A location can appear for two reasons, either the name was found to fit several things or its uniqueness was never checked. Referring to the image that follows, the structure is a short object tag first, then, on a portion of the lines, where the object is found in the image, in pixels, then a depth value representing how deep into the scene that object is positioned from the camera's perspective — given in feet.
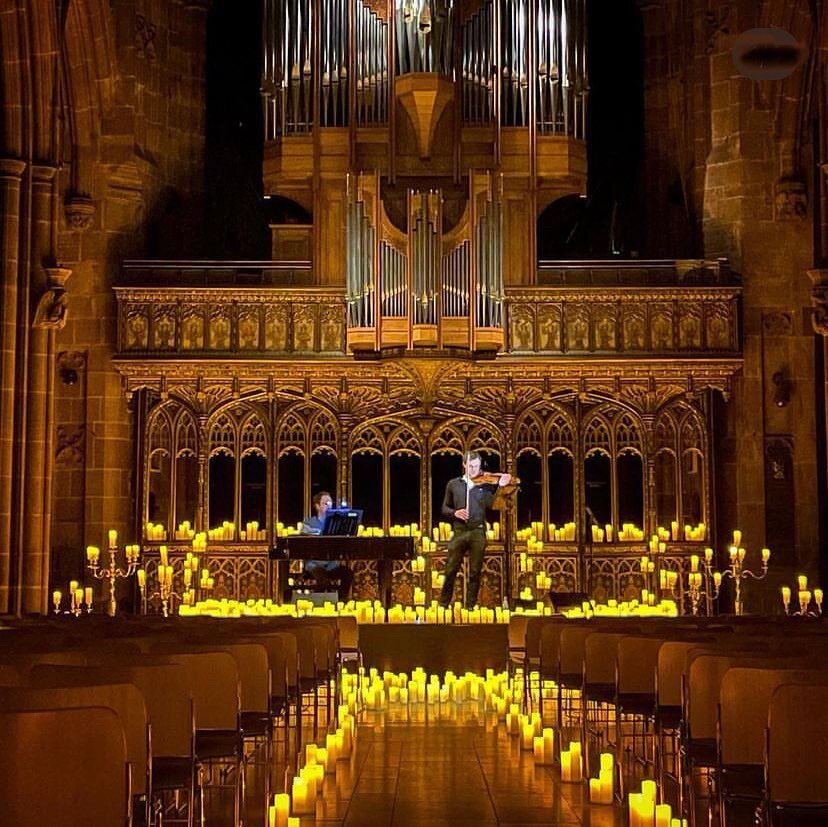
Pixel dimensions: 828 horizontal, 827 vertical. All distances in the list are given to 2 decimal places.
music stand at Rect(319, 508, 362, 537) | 58.18
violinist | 59.21
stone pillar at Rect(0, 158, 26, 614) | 59.52
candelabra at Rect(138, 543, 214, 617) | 58.90
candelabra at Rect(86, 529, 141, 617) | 61.00
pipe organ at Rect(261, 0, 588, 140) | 70.85
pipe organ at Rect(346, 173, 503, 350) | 65.31
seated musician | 61.46
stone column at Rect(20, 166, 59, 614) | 60.13
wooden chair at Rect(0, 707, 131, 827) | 14.76
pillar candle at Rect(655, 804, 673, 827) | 21.91
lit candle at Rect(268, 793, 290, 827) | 24.49
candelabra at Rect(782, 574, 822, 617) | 53.11
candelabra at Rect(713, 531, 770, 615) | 57.88
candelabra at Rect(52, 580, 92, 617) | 56.59
